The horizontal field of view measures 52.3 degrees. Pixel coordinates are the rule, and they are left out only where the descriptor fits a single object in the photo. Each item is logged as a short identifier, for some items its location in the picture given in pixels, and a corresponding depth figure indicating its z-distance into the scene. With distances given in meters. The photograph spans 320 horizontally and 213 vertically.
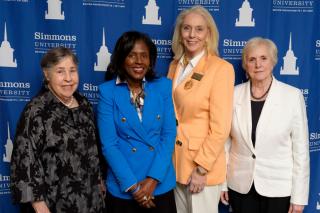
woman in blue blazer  1.70
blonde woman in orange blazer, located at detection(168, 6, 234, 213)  1.79
